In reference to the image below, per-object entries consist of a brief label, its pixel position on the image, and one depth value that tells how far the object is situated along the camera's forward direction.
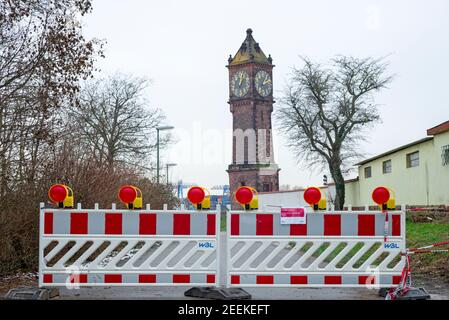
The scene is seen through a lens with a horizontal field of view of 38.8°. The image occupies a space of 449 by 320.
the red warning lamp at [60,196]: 8.16
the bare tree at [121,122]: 38.28
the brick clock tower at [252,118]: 98.56
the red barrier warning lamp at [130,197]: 8.18
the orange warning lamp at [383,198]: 8.27
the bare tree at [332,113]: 47.56
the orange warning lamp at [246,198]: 8.20
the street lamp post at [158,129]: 35.44
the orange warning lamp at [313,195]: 8.22
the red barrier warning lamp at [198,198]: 8.23
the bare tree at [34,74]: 12.70
